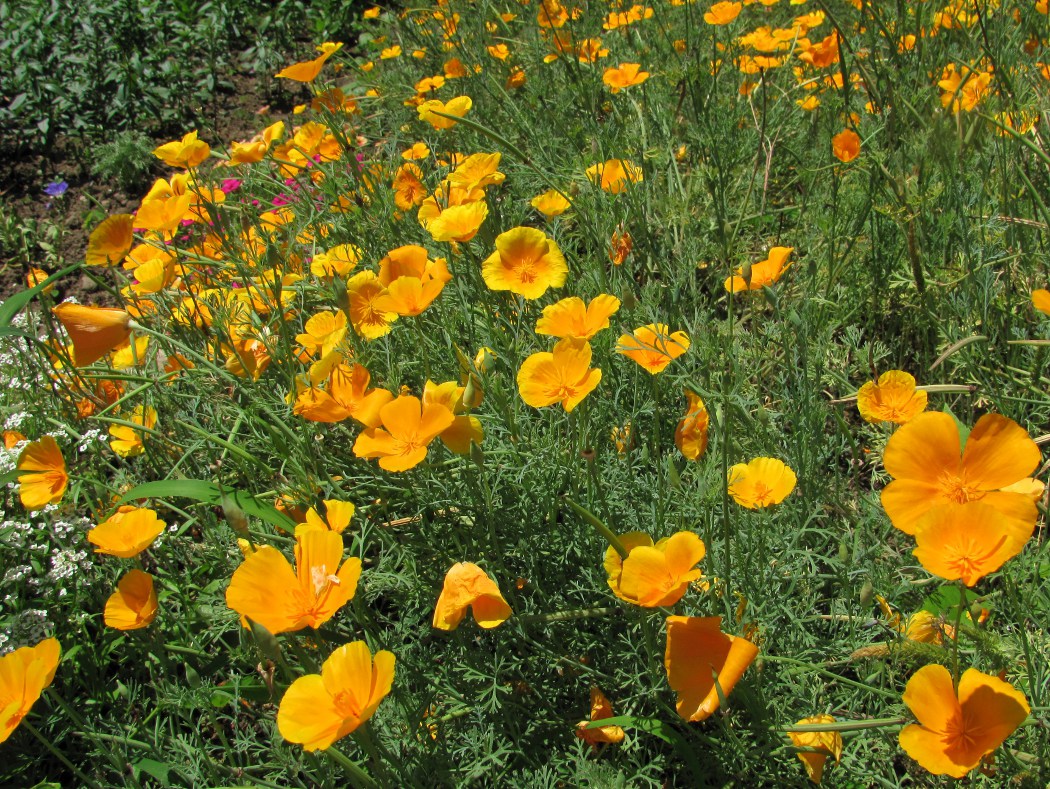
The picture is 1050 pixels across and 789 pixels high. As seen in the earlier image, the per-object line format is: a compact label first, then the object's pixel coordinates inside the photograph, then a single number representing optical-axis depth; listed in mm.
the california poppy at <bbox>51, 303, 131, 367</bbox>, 628
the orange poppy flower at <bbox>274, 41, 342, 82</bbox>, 834
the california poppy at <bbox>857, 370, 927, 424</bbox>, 609
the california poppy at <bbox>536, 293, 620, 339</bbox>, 612
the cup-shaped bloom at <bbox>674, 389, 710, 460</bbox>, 611
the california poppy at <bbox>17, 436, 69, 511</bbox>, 688
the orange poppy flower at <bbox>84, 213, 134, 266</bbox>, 721
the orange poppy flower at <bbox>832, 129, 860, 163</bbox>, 830
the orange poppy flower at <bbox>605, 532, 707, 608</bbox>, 472
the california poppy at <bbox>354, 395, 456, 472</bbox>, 538
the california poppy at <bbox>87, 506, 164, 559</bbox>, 589
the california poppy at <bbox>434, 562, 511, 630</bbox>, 528
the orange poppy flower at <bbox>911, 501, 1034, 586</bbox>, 419
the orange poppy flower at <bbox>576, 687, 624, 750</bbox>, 567
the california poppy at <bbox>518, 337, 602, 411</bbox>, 557
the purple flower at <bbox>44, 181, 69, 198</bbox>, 1339
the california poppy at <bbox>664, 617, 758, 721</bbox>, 471
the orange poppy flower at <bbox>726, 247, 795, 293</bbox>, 676
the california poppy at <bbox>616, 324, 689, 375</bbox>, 566
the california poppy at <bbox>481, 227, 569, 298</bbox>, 685
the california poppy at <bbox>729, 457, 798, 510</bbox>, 543
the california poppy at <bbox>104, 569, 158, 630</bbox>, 581
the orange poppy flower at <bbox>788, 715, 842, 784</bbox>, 506
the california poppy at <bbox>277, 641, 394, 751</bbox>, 453
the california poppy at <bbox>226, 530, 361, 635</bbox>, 486
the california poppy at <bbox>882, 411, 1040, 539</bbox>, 459
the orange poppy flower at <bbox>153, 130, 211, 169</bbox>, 753
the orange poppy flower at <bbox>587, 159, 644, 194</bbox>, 827
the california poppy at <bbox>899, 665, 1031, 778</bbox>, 425
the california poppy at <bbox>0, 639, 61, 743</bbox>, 534
